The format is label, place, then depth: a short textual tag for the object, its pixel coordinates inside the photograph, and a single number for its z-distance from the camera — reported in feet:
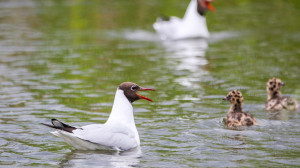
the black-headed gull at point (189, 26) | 78.69
